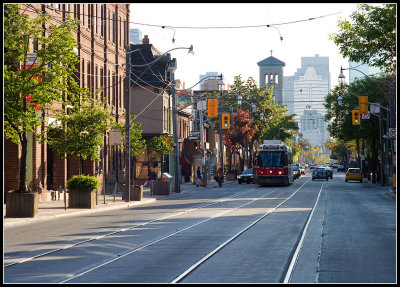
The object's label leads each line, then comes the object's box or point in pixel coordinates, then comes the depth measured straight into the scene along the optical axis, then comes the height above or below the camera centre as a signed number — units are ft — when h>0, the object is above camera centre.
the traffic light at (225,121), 198.00 +14.49
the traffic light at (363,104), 161.38 +15.69
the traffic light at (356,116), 189.82 +14.90
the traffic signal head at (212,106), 172.01 +16.33
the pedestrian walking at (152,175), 182.80 -0.80
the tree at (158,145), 172.24 +6.62
